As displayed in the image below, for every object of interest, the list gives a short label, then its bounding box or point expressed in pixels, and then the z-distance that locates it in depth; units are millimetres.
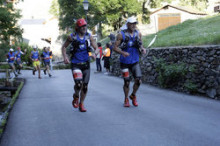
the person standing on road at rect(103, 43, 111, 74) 20719
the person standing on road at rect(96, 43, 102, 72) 22344
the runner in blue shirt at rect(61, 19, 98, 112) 7133
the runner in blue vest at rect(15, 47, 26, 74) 25105
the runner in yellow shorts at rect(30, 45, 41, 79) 20156
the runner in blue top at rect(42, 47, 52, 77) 20281
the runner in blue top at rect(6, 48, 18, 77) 23422
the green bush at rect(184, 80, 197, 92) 10530
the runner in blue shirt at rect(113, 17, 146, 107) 7617
